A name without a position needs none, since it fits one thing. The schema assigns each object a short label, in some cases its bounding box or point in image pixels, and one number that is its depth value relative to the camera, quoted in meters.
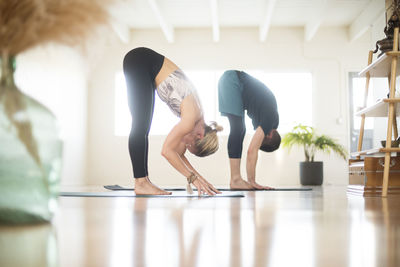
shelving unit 3.04
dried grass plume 0.75
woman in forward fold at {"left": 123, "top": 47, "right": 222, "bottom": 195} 2.65
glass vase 0.80
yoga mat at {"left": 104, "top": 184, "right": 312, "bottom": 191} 4.13
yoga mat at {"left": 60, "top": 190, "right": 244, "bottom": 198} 2.50
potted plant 7.76
